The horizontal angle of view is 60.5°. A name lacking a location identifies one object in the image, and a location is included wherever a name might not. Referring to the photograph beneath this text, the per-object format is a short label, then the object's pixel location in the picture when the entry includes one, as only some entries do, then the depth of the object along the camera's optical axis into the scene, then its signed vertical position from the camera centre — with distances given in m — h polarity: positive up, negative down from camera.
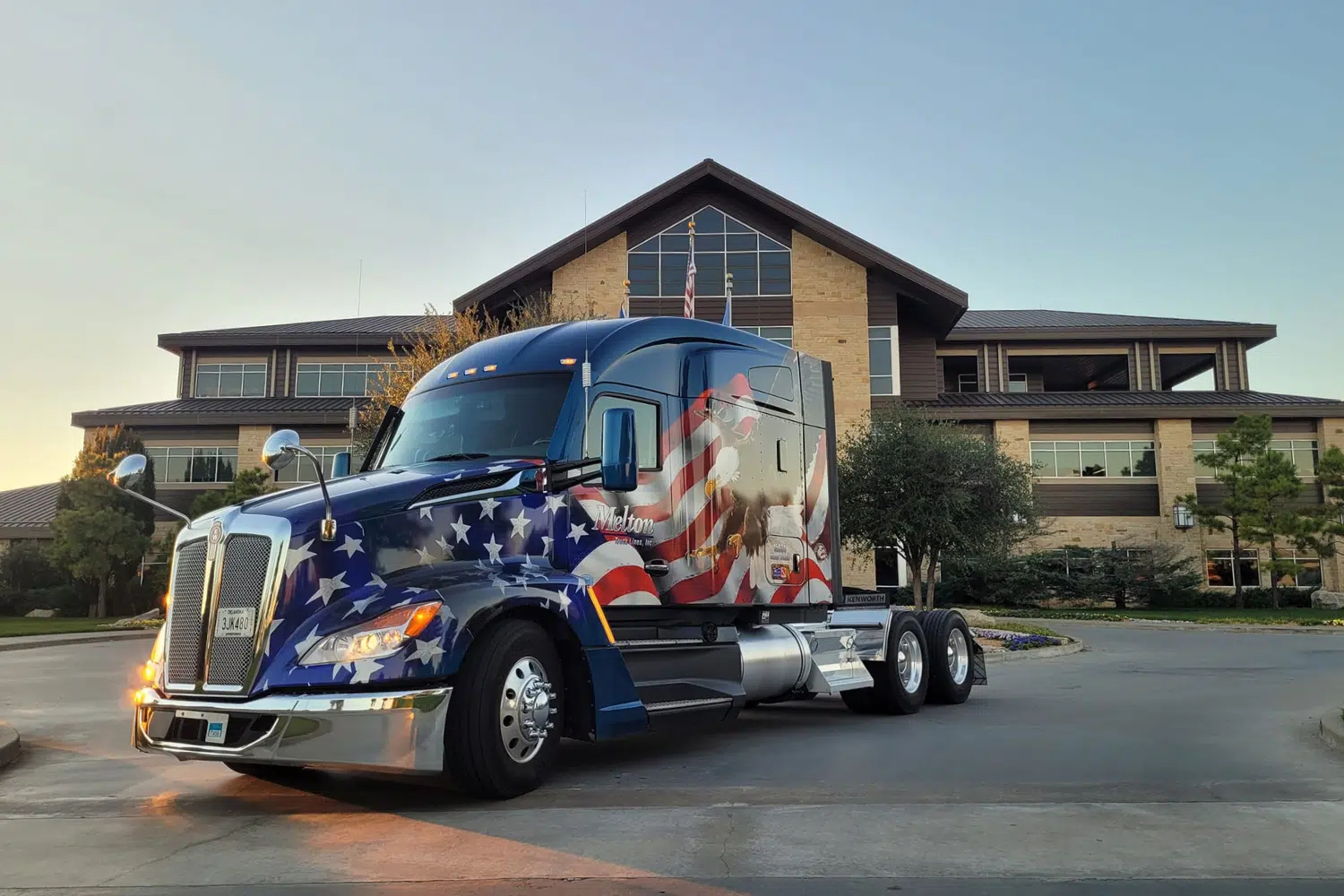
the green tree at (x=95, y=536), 36.72 +1.93
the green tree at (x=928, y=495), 27.45 +2.43
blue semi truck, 6.56 +0.12
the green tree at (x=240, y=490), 37.28 +3.55
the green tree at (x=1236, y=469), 40.81 +4.46
